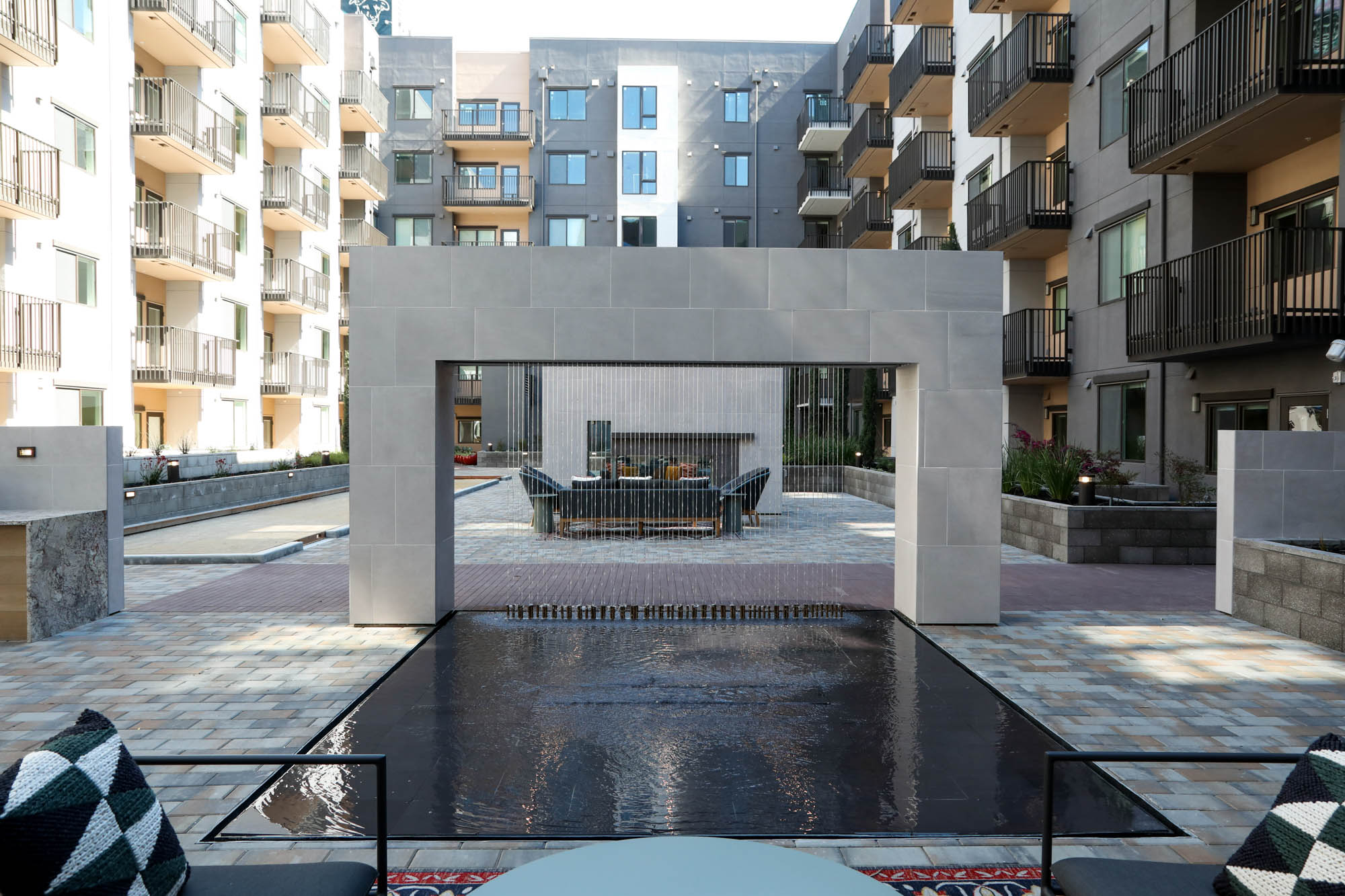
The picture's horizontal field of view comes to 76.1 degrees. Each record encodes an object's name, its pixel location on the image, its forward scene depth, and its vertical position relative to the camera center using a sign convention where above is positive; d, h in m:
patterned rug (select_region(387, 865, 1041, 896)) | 3.51 -1.86
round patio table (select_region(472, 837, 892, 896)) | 2.51 -1.34
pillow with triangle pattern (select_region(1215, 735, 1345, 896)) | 2.35 -1.15
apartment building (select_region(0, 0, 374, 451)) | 16.50 +5.28
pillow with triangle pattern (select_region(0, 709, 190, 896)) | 2.19 -1.06
